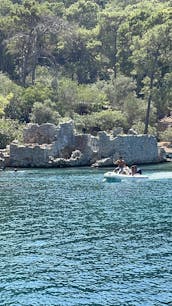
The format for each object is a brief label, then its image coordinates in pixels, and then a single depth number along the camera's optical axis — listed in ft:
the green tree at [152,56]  263.49
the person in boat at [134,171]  171.53
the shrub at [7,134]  229.45
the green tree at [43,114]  245.24
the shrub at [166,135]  252.11
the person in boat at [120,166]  172.76
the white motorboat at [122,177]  165.48
